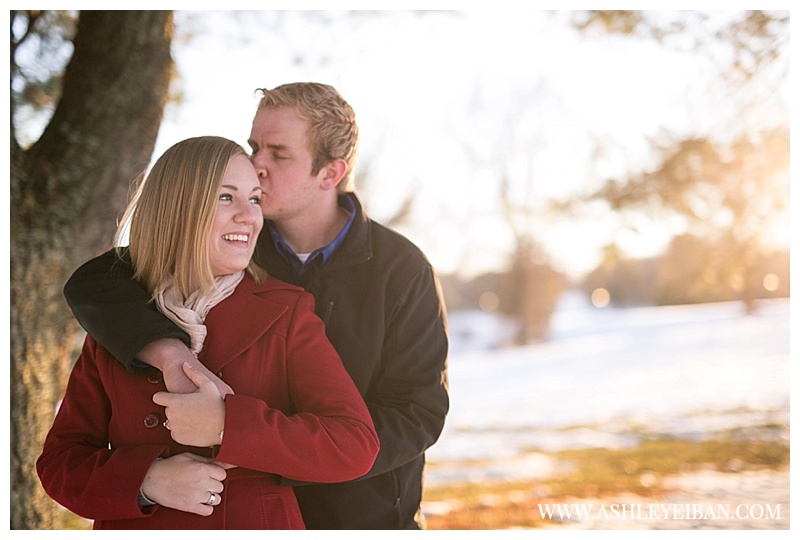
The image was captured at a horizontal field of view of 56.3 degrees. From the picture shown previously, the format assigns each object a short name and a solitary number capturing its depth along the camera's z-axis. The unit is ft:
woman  5.59
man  7.21
